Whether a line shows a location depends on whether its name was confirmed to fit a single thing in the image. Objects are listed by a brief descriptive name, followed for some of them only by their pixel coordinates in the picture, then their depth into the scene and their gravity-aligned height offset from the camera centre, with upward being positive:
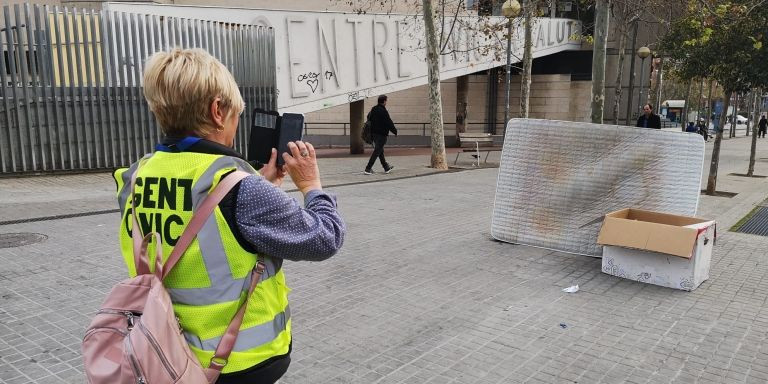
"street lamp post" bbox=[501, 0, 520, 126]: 15.28 +2.29
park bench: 16.73 -1.18
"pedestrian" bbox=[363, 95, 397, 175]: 13.76 -0.66
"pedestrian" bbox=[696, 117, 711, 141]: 34.31 -1.76
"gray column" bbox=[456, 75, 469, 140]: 24.36 -0.22
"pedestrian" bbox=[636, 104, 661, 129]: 14.39 -0.54
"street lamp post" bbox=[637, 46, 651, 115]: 23.48 +1.79
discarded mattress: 5.98 -0.84
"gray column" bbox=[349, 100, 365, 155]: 21.08 -1.01
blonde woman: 1.62 -0.34
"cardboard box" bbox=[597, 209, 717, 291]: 5.11 -1.32
